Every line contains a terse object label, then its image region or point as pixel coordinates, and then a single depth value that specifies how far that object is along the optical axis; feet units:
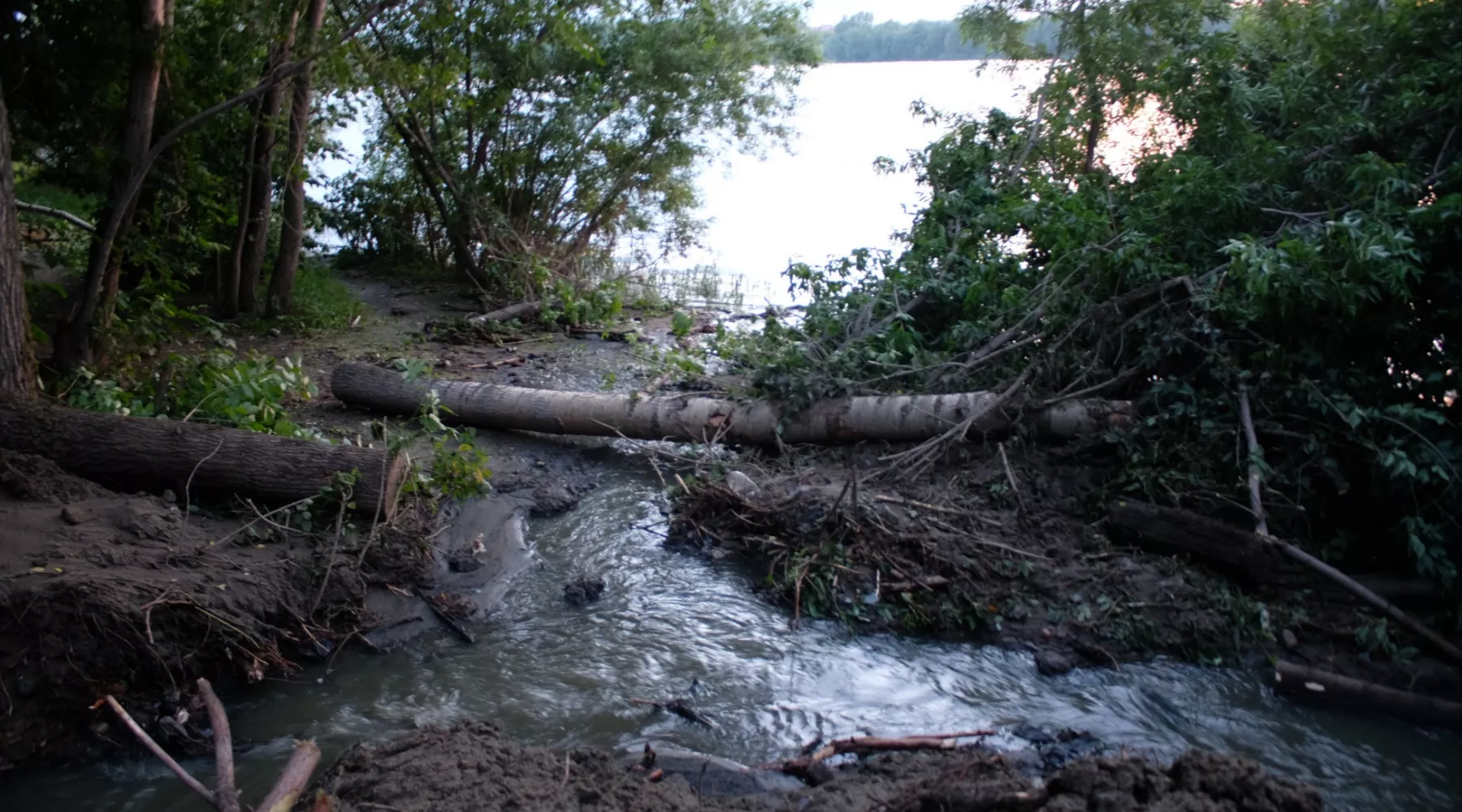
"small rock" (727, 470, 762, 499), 22.35
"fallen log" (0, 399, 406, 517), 19.21
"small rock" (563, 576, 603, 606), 19.89
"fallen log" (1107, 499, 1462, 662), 17.87
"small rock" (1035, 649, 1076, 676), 17.65
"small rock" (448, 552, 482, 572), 20.43
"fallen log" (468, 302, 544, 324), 37.81
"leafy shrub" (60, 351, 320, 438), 22.26
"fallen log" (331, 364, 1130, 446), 23.32
